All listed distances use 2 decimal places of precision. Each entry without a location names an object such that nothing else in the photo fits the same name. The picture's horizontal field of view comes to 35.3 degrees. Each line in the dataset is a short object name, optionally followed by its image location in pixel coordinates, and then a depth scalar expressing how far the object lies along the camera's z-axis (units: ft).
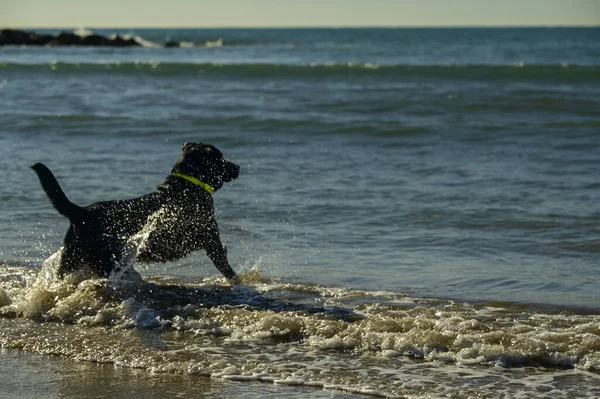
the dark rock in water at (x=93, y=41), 205.57
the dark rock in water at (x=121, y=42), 209.56
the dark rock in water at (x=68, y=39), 204.44
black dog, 20.53
